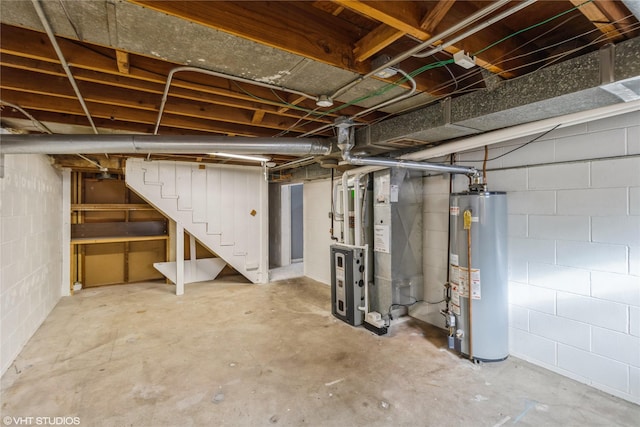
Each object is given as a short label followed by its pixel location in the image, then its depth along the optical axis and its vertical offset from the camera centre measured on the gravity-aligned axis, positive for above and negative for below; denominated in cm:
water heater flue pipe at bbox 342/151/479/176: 266 +44
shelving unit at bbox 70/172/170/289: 515 -35
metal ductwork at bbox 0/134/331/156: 211 +53
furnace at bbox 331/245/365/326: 343 -80
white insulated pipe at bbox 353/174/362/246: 346 +0
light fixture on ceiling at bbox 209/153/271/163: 425 +80
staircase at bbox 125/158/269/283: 465 +19
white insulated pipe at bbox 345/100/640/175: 182 +60
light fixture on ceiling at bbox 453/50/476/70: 152 +78
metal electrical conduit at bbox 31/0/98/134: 116 +79
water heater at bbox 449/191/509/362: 260 -56
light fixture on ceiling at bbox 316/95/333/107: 204 +76
